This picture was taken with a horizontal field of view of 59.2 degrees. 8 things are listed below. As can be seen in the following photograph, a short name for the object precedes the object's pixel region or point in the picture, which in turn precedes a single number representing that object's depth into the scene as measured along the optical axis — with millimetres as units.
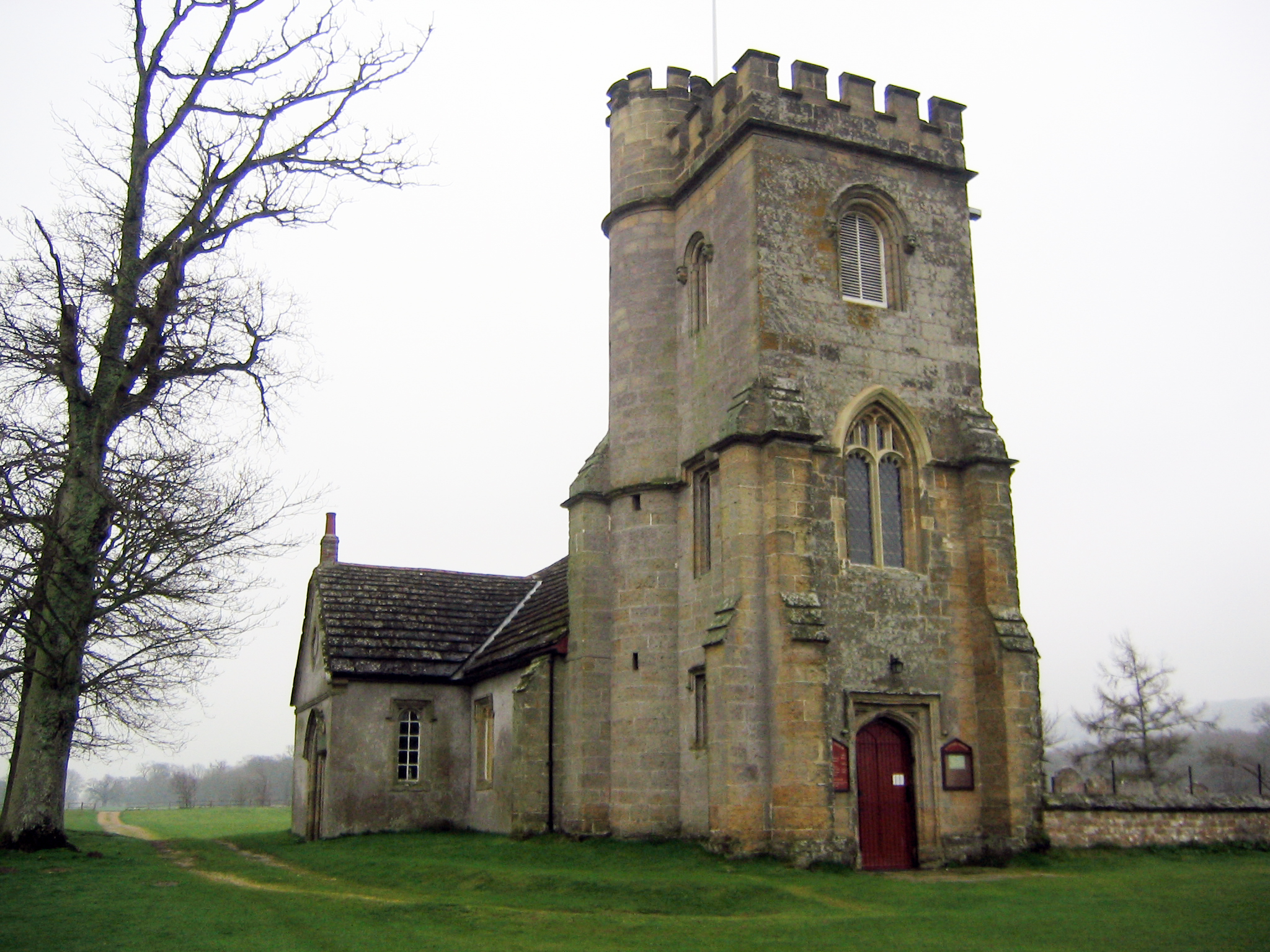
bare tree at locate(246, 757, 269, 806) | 83438
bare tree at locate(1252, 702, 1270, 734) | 75688
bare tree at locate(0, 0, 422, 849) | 18719
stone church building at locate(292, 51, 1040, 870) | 19688
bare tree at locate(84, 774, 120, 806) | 104688
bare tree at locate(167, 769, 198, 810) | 73562
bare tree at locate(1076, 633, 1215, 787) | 38562
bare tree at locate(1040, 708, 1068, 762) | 47222
